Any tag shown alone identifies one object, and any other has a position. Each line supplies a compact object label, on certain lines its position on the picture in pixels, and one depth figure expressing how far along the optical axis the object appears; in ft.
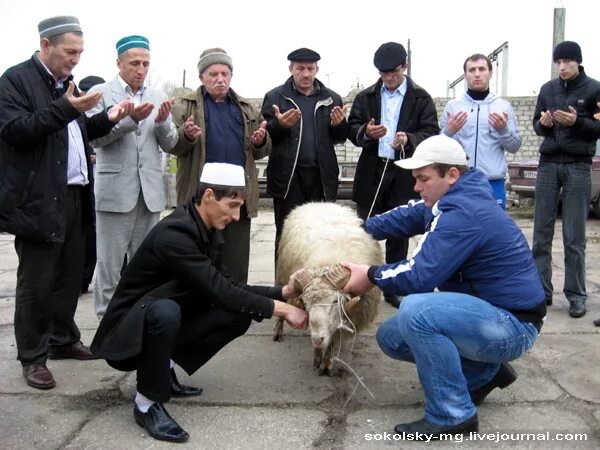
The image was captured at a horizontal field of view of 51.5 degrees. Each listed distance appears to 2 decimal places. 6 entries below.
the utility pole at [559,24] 50.08
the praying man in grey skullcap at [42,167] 10.68
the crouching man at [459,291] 9.39
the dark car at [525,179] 37.63
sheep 11.09
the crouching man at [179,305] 9.52
